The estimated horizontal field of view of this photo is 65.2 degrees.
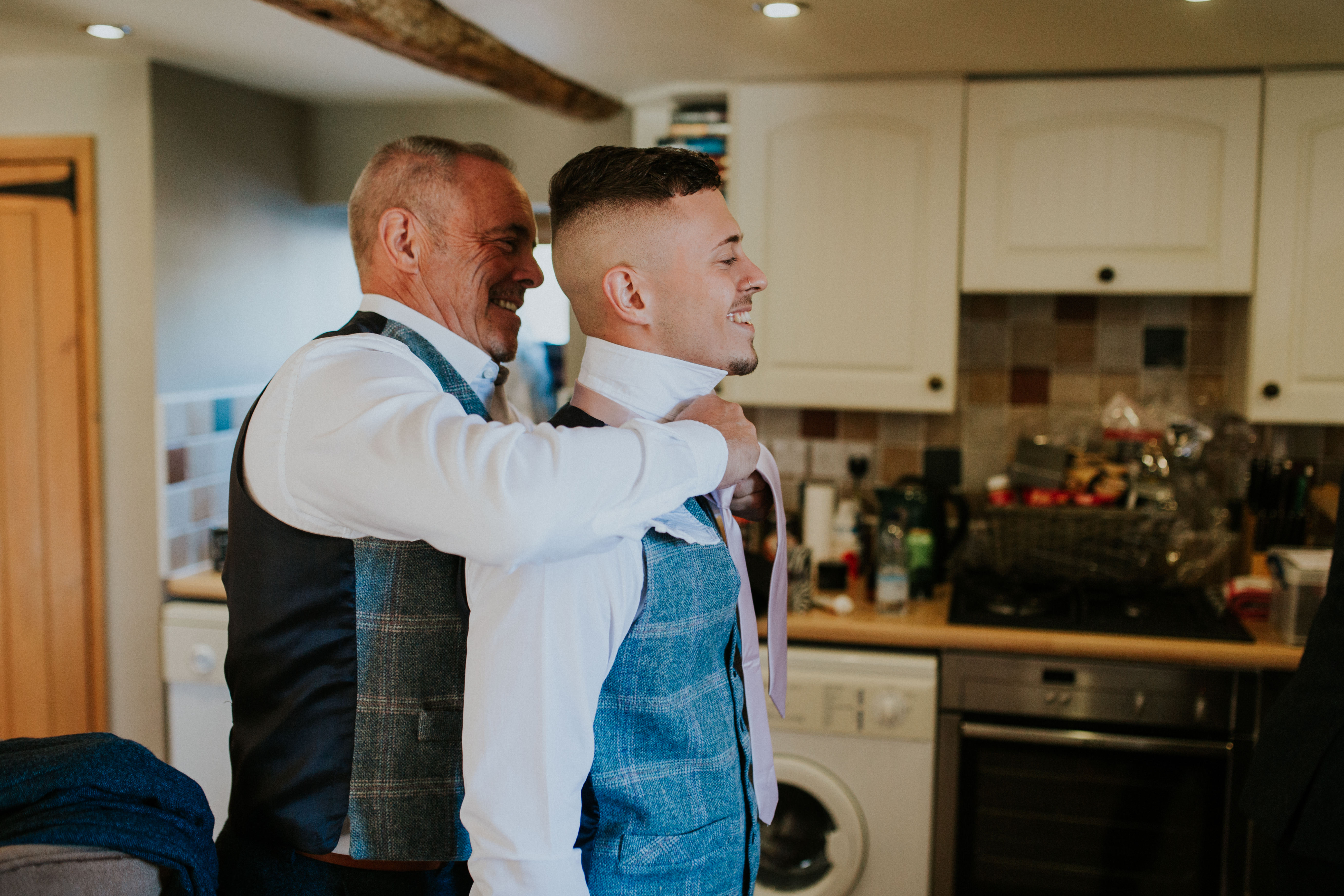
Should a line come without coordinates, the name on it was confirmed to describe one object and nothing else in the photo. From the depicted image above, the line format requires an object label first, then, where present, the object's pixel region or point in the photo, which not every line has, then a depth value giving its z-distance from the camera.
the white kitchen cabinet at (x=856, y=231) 2.57
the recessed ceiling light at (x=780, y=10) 2.02
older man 0.90
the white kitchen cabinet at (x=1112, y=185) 2.45
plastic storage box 2.25
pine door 2.71
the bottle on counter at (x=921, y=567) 2.61
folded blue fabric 0.97
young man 0.91
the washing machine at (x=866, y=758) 2.36
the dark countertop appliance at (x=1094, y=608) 2.35
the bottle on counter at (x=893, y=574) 2.49
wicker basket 2.47
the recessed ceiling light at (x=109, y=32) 2.32
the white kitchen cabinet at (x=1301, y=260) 2.40
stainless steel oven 2.27
